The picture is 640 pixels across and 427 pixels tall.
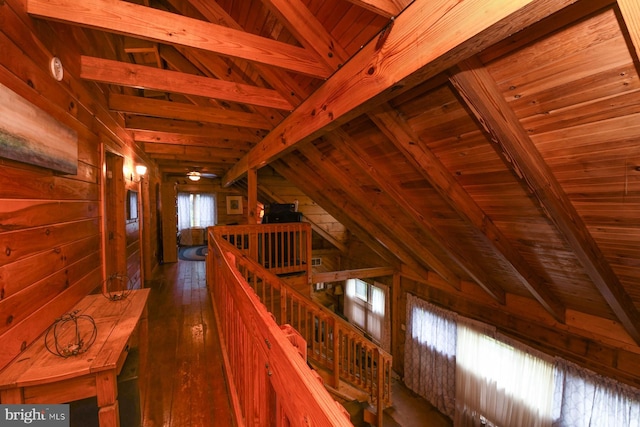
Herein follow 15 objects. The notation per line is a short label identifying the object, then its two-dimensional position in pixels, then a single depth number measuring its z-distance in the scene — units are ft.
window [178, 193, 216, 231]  32.48
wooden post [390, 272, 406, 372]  19.19
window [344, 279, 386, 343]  21.85
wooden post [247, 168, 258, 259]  15.15
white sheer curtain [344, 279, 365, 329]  24.76
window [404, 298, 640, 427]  9.57
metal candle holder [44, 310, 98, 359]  4.56
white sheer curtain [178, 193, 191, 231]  32.42
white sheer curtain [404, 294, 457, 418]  15.05
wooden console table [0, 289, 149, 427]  3.83
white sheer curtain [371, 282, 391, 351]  19.99
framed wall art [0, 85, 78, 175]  3.94
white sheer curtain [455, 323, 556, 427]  11.36
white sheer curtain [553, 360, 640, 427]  8.91
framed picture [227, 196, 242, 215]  33.42
